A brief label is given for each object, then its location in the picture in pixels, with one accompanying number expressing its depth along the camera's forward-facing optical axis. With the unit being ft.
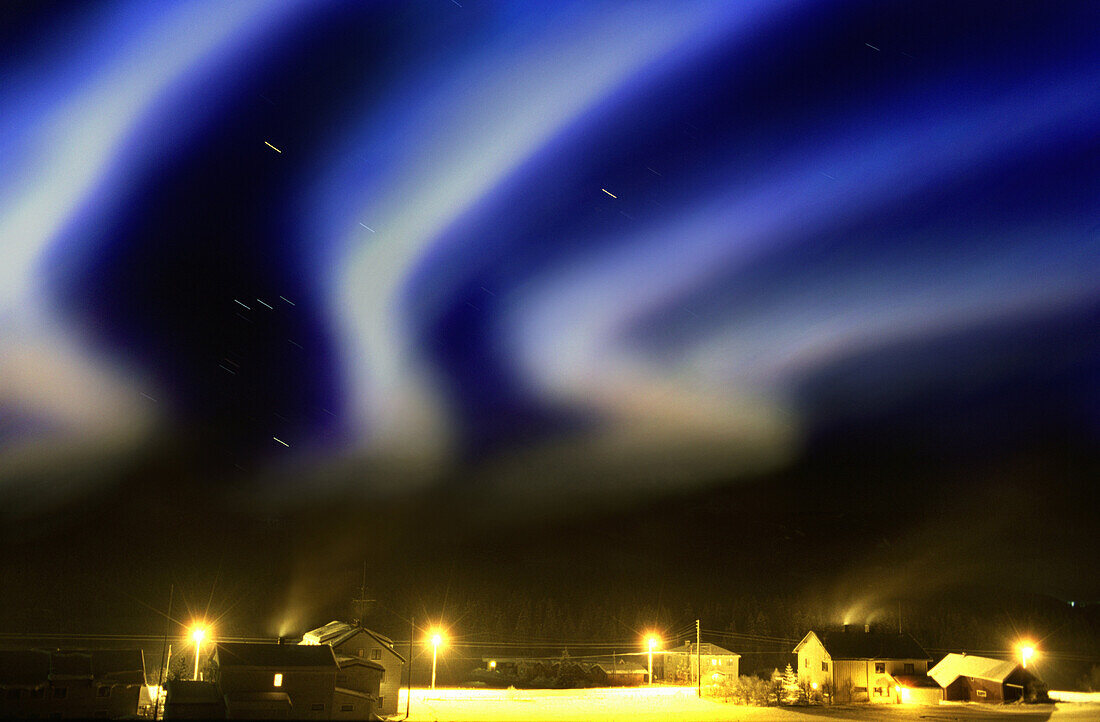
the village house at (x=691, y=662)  245.24
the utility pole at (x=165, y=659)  177.78
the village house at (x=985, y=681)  192.03
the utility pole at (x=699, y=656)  215.18
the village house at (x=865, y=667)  204.74
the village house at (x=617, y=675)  235.20
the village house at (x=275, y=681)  128.26
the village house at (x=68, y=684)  131.75
